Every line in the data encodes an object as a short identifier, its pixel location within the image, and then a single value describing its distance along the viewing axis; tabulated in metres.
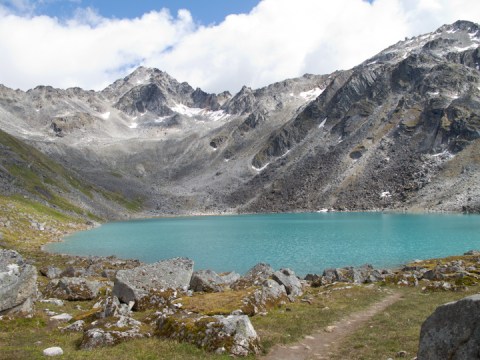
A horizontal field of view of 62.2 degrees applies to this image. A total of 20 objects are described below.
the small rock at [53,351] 14.49
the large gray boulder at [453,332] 9.21
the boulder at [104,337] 15.99
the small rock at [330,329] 20.12
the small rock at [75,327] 19.62
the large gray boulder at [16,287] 21.62
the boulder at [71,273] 42.62
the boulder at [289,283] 30.02
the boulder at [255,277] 30.84
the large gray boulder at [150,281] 25.64
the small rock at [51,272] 42.42
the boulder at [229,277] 34.39
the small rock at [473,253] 49.62
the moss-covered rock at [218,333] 15.28
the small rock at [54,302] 27.00
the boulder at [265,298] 22.55
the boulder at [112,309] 20.67
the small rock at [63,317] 22.35
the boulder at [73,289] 29.81
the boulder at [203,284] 29.30
